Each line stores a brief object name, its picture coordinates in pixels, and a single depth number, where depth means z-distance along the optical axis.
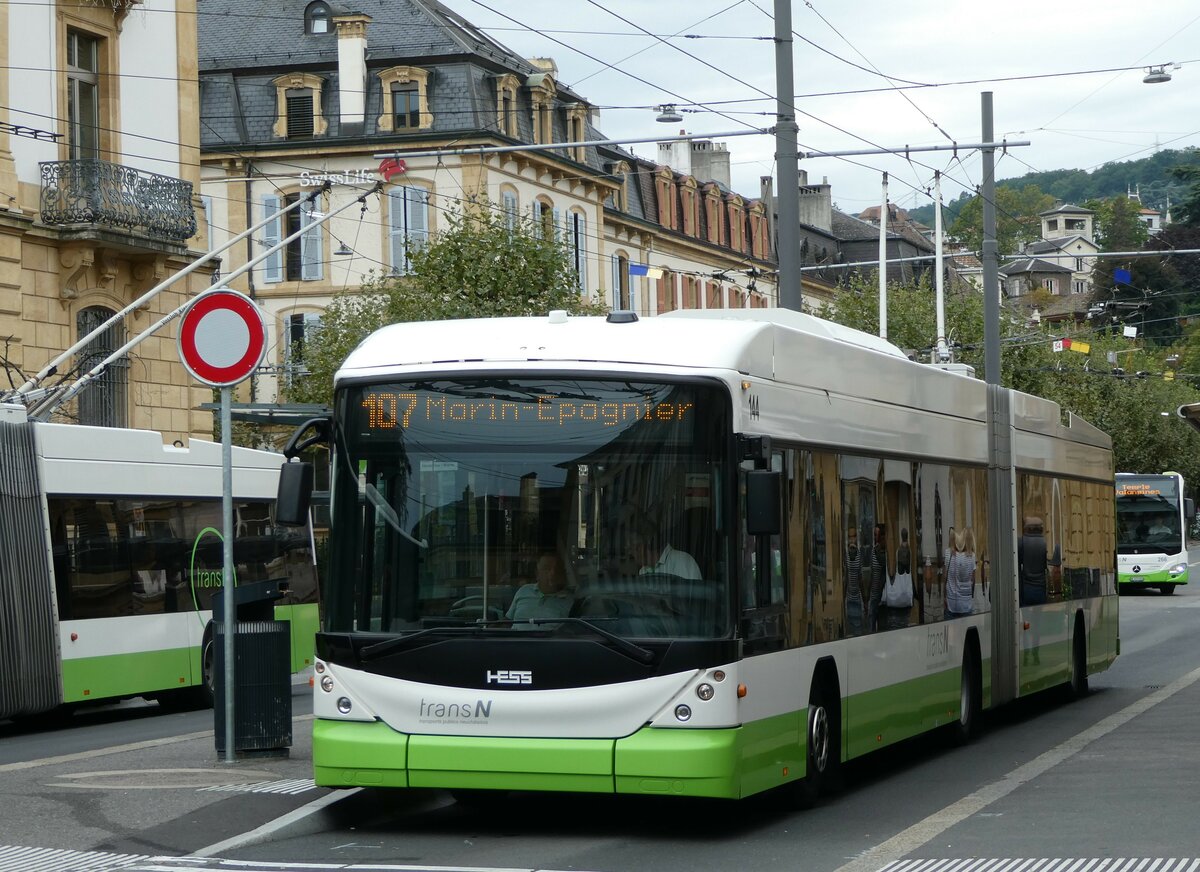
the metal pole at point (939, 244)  42.22
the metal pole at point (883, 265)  44.25
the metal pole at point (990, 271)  31.02
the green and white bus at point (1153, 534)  49.97
